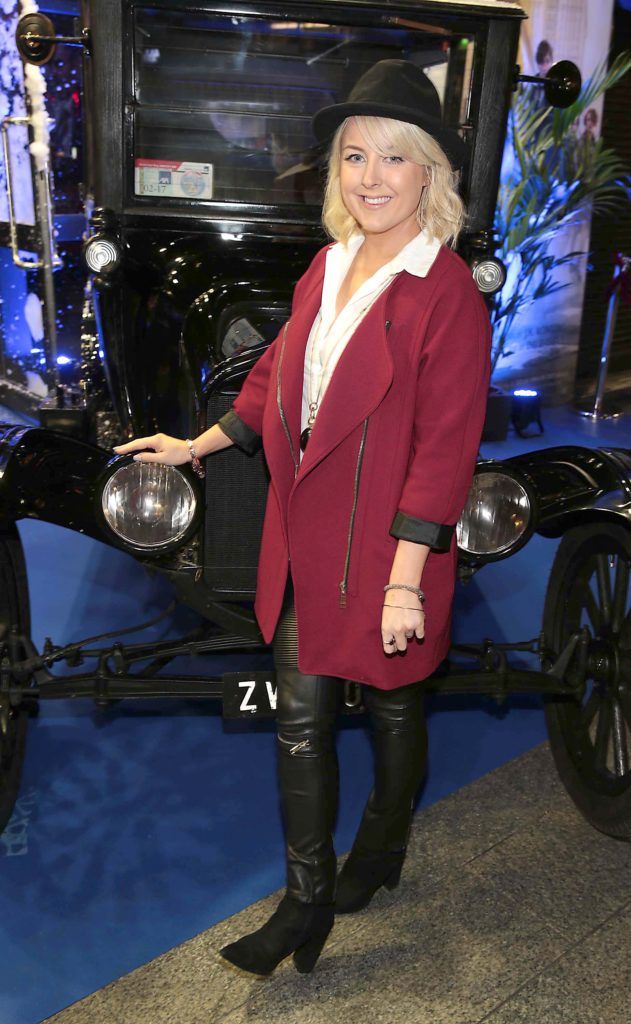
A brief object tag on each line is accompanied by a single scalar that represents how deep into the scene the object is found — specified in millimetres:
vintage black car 2365
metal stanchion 7297
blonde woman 1692
